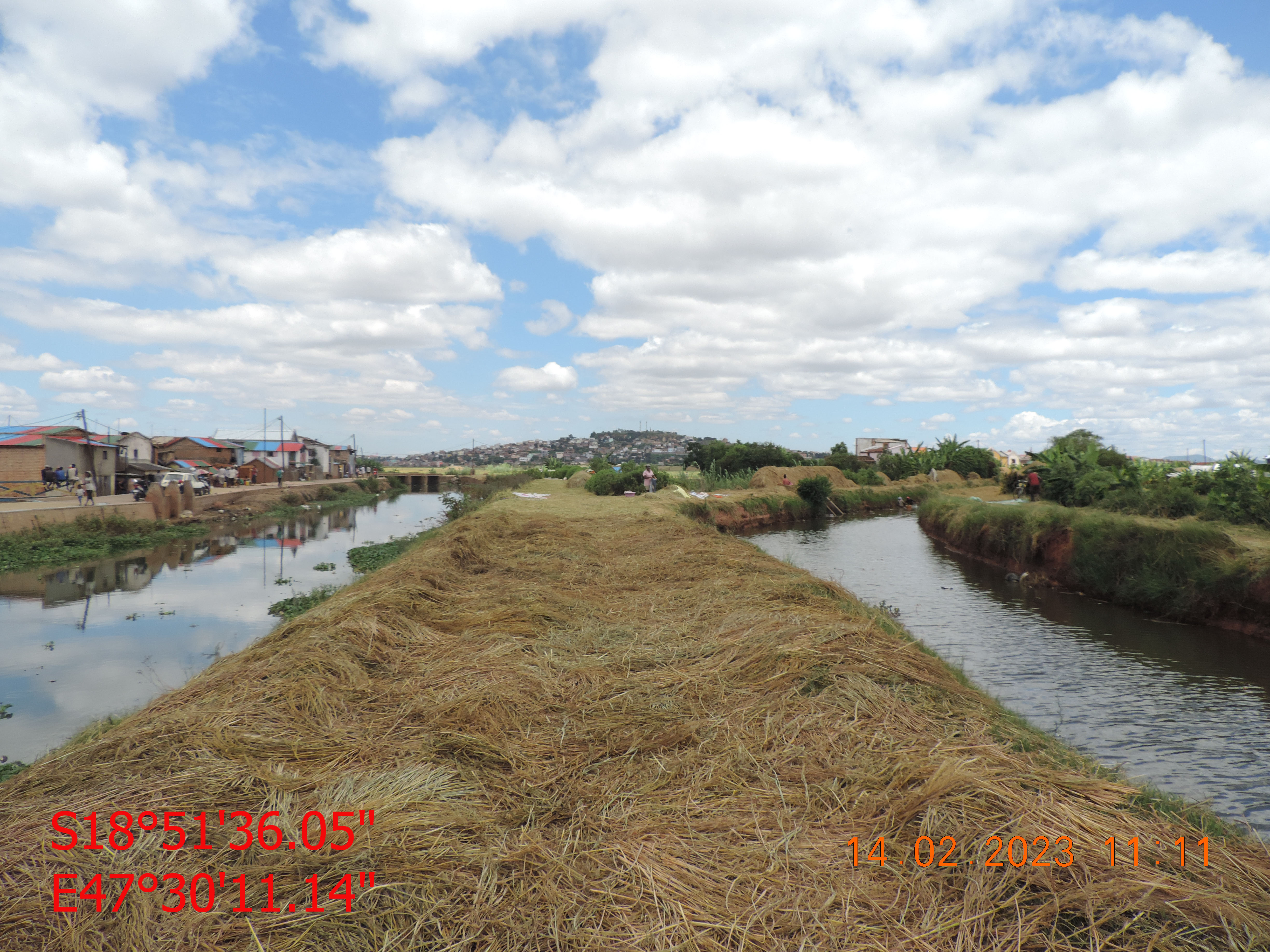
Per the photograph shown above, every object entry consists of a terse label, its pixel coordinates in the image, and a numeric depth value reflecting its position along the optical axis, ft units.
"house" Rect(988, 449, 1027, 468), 187.52
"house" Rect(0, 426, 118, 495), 98.12
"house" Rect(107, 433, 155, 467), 148.46
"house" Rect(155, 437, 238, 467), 191.83
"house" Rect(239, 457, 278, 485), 170.71
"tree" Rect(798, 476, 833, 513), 106.42
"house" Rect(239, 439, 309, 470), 220.23
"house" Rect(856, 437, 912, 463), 246.47
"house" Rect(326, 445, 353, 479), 267.18
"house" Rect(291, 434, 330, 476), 252.62
